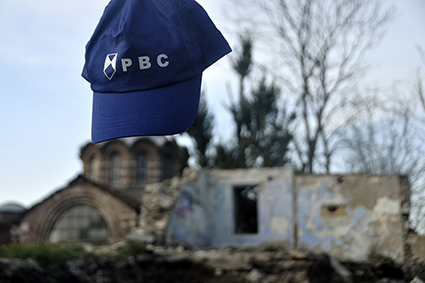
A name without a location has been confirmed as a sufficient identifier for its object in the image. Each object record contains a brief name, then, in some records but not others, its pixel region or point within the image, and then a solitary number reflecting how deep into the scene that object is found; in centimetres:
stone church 1855
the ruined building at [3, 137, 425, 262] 1392
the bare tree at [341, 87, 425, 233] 1450
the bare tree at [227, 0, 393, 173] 2042
